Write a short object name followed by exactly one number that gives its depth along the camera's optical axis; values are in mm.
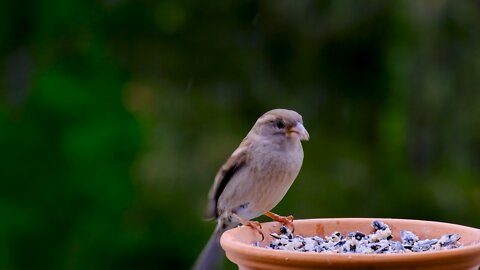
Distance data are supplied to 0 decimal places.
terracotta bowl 4016
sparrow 5977
